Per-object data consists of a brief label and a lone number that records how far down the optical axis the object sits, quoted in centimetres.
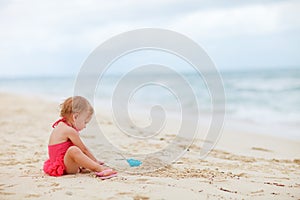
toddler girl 387
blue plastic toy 436
